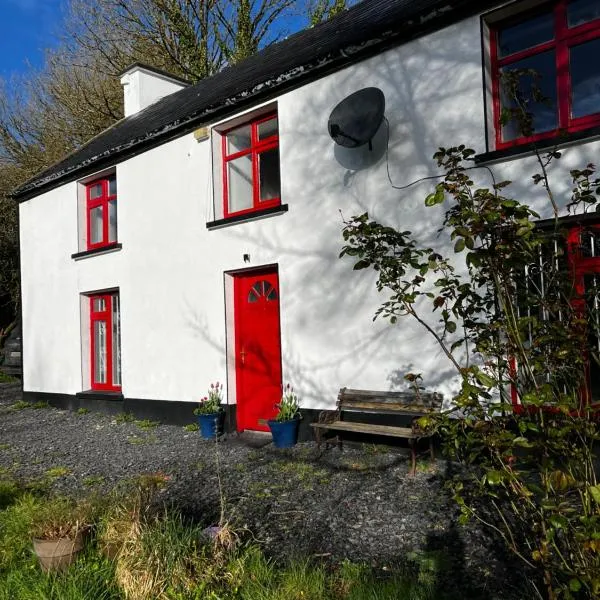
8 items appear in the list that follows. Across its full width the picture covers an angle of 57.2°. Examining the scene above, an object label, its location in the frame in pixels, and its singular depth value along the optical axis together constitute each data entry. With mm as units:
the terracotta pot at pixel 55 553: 3551
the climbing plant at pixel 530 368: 2164
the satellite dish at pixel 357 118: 6531
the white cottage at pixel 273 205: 5992
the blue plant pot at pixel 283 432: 7152
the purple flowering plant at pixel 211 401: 8172
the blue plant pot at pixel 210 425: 8031
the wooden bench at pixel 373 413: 5891
